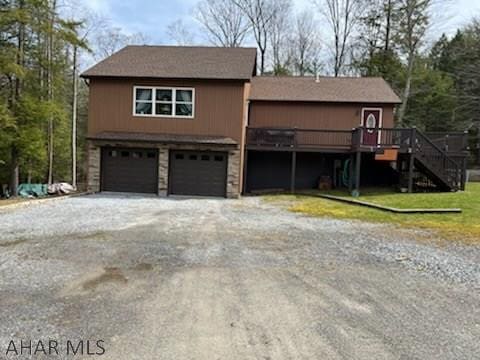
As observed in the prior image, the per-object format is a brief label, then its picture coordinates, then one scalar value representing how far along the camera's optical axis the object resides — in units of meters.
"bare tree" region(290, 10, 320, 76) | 33.69
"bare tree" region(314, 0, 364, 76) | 30.81
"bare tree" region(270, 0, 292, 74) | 32.97
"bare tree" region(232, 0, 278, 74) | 32.69
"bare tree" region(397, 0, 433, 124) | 26.20
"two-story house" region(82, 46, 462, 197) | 14.70
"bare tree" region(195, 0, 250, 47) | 33.44
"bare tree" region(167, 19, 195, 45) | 35.47
